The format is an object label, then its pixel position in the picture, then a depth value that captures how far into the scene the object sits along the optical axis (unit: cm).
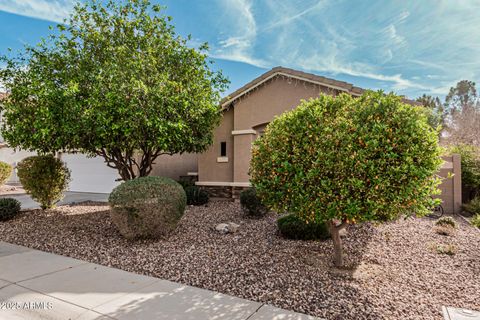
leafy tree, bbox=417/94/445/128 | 3489
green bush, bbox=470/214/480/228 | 817
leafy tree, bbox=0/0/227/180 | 784
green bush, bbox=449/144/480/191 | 1048
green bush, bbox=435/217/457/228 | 772
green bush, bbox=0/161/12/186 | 1652
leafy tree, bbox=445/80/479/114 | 3669
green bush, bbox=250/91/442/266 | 421
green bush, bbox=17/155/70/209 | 954
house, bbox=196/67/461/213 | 1026
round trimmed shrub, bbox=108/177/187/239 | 634
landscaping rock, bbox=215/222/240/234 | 733
